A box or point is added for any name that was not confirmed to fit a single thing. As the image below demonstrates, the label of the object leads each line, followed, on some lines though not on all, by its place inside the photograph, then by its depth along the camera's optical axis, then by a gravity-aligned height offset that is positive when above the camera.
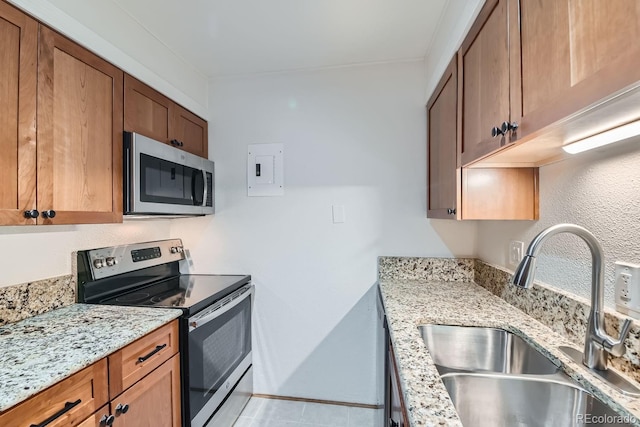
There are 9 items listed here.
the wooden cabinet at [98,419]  0.99 -0.69
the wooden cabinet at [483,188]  1.31 +0.10
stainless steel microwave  1.49 +0.18
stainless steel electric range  1.50 -0.52
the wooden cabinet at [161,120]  1.54 +0.54
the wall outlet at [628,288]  0.80 -0.21
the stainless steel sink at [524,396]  0.81 -0.52
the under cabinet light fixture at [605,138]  0.74 +0.20
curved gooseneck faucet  0.79 -0.22
